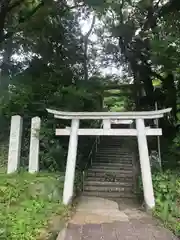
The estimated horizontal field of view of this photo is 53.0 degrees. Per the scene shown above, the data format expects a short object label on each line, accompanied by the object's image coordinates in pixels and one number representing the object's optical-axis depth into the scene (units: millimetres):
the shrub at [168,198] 4051
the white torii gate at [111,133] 4735
